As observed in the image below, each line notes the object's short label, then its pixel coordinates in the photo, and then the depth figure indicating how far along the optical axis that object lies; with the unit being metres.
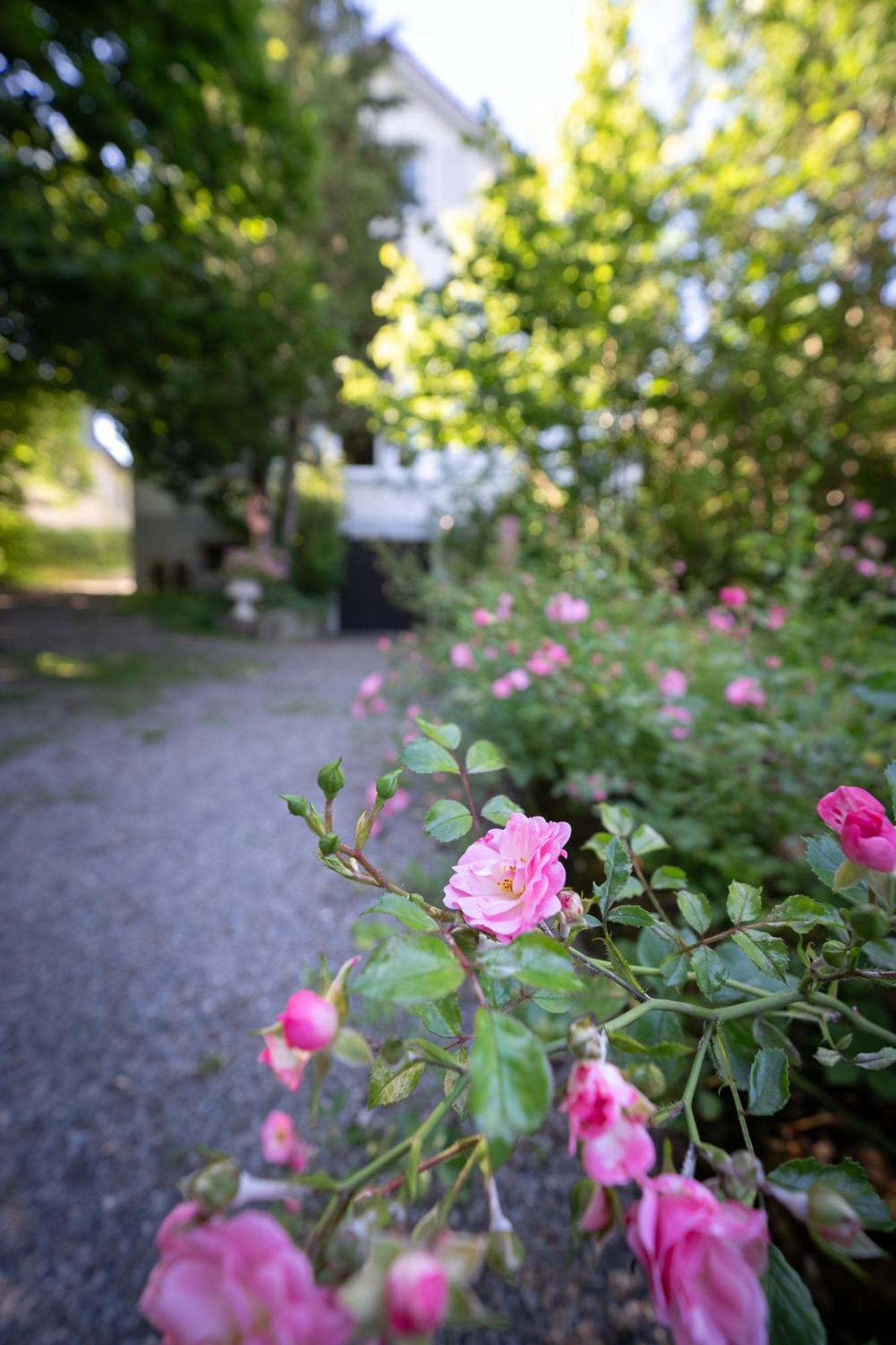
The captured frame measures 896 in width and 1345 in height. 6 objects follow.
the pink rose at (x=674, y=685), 1.58
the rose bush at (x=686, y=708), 1.29
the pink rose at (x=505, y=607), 2.31
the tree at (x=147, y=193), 4.14
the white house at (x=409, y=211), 10.71
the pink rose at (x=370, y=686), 2.33
